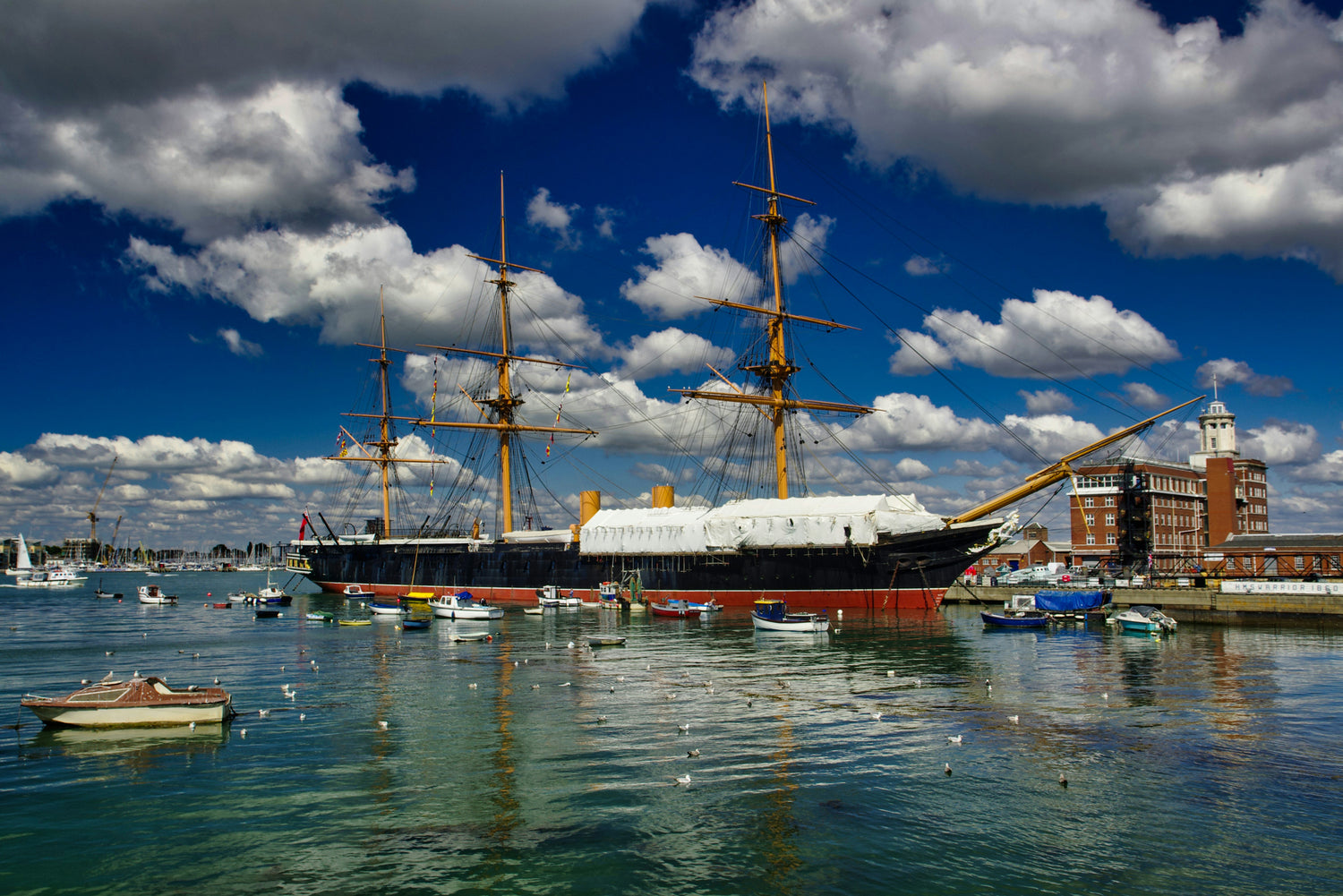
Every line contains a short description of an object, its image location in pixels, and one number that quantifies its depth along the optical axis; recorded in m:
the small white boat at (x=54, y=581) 162.12
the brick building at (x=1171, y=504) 119.44
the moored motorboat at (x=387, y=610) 70.46
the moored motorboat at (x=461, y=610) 65.88
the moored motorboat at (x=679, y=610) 67.50
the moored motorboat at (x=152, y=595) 99.44
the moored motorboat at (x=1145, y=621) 53.84
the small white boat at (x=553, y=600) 77.19
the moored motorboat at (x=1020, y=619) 60.03
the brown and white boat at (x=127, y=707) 26.16
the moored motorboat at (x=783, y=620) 52.09
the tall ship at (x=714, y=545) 67.00
